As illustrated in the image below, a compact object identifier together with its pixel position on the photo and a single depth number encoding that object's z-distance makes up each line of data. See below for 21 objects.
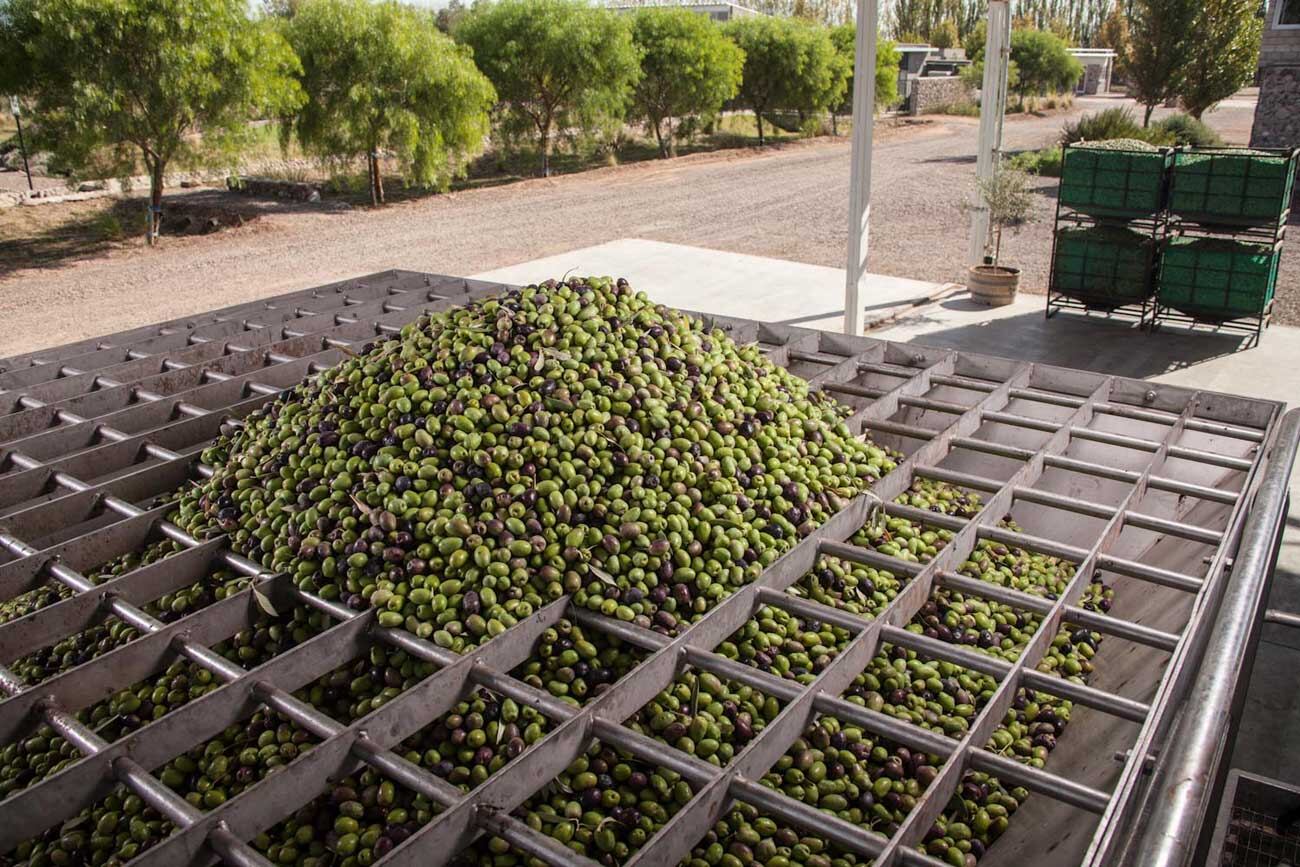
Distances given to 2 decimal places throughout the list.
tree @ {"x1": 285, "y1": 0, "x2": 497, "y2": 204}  16.66
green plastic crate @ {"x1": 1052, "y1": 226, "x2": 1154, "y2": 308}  8.76
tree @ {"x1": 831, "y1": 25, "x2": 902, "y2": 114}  29.03
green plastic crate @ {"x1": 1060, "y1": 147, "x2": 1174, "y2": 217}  8.41
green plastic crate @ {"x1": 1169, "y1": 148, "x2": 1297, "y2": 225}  7.84
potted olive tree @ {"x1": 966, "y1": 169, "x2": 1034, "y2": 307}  9.85
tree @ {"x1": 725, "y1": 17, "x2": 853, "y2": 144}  26.19
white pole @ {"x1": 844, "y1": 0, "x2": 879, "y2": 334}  7.03
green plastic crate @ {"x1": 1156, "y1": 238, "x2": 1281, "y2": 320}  8.12
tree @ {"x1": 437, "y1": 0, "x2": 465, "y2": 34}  42.66
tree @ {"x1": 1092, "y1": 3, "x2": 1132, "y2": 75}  47.01
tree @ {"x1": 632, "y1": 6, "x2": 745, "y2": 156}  22.88
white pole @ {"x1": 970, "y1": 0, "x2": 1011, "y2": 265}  9.64
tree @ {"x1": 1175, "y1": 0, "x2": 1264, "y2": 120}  20.62
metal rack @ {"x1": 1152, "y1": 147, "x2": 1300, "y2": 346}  8.05
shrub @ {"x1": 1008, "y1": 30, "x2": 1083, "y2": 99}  35.22
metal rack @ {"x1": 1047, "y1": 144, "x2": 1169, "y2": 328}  8.65
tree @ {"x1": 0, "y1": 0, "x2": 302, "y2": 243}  12.99
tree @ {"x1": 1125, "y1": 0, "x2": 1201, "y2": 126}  20.84
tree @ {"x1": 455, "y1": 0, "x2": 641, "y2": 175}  20.06
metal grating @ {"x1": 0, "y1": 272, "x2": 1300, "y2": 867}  1.97
